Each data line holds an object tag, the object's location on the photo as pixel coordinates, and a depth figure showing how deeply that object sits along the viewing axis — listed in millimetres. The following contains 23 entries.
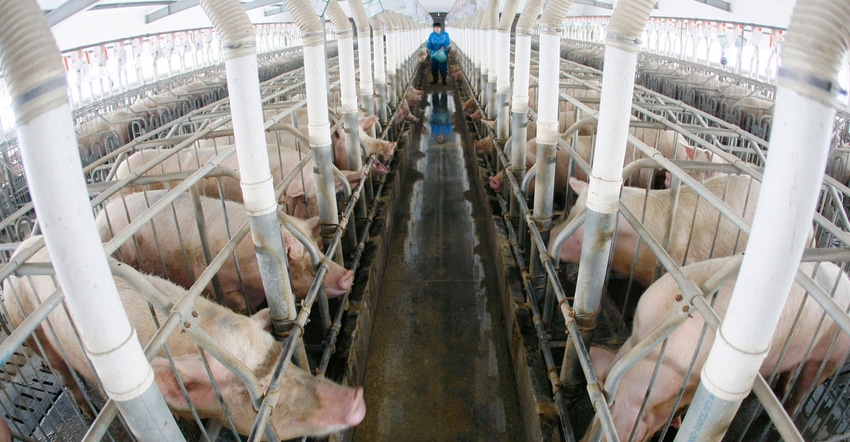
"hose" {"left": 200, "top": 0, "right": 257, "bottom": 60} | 2422
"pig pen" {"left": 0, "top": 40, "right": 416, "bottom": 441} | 2324
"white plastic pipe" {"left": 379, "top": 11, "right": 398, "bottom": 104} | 11259
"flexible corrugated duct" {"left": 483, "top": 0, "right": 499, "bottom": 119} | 8746
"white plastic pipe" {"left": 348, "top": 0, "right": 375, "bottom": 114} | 6938
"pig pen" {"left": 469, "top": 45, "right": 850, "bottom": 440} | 2188
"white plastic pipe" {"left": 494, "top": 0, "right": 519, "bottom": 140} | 6785
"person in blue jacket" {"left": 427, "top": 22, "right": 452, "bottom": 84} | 20922
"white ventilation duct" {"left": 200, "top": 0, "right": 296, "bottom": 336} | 2471
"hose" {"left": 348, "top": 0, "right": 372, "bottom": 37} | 6823
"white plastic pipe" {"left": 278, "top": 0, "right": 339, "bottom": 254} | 3789
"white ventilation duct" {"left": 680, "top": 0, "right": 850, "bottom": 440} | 1123
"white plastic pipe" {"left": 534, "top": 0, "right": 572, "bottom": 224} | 3496
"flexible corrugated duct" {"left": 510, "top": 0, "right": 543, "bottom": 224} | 4614
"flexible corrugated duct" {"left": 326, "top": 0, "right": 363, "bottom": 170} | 5387
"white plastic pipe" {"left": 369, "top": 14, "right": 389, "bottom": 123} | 9266
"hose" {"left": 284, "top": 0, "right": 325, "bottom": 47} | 3729
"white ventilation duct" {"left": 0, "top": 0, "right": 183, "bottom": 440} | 1122
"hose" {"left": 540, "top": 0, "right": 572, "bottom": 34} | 3430
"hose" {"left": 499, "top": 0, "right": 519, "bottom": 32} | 5932
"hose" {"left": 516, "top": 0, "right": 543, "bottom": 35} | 4301
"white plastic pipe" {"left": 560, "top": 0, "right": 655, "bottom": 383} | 2250
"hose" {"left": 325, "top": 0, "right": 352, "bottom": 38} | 5320
